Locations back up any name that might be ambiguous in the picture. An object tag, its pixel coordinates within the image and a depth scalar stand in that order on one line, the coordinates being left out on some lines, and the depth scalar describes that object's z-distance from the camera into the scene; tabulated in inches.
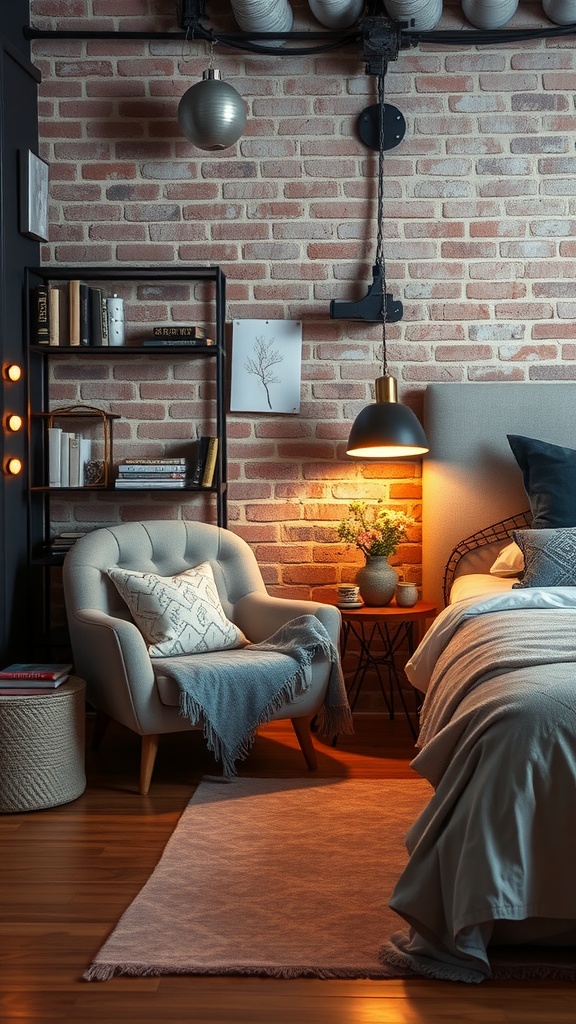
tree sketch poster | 169.0
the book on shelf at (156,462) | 162.4
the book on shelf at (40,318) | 160.4
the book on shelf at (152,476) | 162.1
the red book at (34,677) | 129.7
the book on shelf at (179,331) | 161.5
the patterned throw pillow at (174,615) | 139.1
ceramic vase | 156.4
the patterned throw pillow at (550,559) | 134.5
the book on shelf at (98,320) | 163.0
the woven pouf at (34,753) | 123.8
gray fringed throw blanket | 128.0
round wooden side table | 150.2
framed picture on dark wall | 157.8
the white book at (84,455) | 164.4
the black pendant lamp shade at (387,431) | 149.3
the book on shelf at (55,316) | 160.2
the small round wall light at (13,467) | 152.9
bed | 79.0
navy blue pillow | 146.1
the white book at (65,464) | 163.6
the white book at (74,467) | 163.5
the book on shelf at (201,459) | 162.4
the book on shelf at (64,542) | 162.7
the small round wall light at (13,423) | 153.2
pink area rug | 84.4
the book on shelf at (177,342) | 160.6
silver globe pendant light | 154.6
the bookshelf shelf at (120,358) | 162.1
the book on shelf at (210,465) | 161.5
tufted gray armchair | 128.3
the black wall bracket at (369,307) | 164.9
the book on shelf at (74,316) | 160.7
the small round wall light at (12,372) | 152.6
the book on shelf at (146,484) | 161.3
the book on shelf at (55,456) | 163.0
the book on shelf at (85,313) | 161.6
